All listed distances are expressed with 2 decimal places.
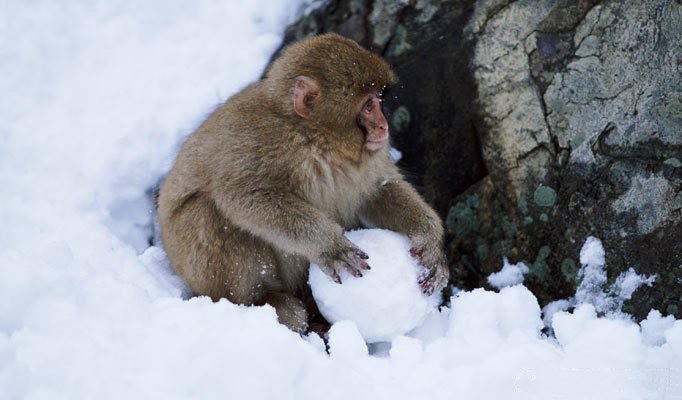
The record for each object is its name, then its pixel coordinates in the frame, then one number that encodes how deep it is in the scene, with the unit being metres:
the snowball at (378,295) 3.05
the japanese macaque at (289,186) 3.19
